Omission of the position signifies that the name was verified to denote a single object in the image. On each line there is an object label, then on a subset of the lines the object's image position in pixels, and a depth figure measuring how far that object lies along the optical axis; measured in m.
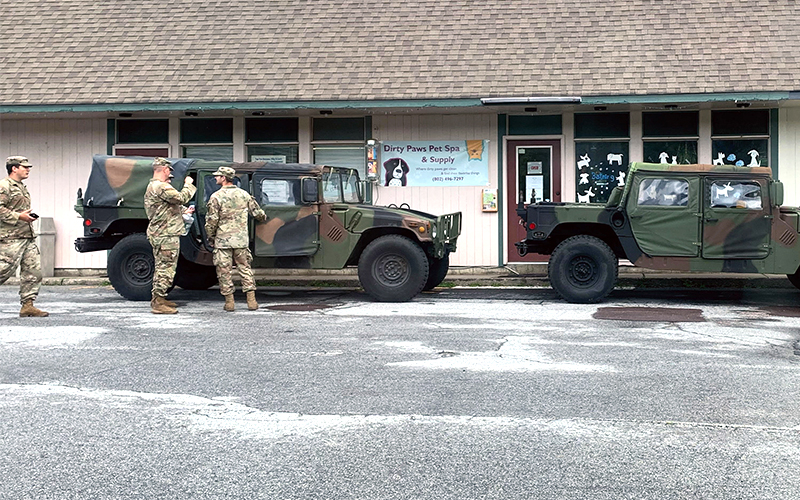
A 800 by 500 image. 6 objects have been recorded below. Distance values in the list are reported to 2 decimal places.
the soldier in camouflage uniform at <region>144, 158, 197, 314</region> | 11.22
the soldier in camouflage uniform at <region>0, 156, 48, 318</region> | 10.58
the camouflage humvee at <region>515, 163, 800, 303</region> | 12.00
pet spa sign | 15.96
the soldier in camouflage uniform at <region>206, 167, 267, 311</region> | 11.54
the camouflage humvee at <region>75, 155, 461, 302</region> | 12.25
